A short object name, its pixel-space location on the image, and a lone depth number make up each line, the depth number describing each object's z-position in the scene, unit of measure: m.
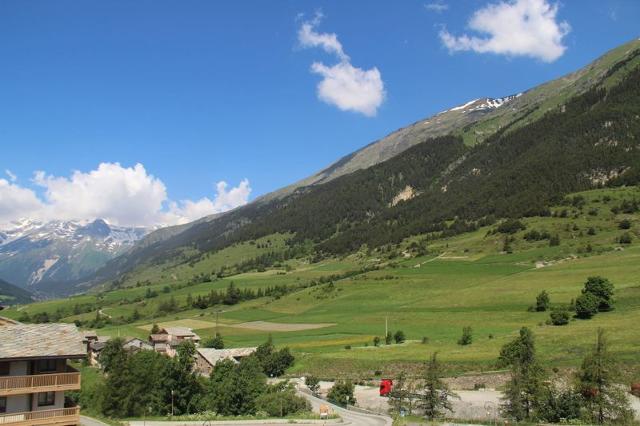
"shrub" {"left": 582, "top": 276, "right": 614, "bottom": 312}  97.14
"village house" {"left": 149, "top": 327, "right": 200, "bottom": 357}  133.40
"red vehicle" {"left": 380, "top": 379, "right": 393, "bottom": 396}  71.25
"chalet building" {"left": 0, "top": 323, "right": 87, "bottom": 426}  31.94
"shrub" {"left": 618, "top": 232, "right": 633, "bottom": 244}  159.88
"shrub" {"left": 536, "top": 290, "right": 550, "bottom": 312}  106.19
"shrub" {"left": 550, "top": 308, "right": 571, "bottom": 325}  92.38
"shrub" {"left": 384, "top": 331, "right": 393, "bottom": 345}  104.00
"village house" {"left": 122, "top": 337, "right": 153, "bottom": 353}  126.56
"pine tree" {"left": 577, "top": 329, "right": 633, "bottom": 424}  43.66
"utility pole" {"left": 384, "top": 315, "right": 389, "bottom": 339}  112.54
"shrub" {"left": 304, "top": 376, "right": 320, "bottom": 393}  79.06
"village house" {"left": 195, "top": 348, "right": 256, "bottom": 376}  102.25
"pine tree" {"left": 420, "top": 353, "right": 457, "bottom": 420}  52.41
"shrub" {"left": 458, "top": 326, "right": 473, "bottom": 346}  90.38
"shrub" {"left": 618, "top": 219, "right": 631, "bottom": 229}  173.50
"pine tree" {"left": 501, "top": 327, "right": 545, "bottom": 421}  48.41
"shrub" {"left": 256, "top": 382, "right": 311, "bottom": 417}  59.84
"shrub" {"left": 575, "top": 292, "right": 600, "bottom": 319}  95.31
